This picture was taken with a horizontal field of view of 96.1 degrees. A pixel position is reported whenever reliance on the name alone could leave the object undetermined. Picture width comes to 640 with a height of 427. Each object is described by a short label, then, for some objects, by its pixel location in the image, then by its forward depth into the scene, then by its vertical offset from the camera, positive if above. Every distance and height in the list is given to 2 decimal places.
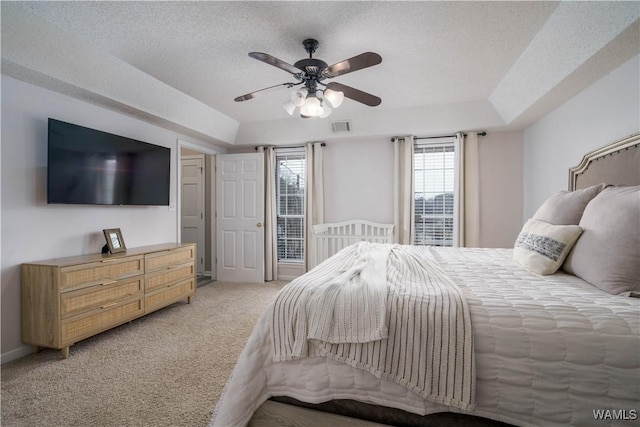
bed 1.03 -0.53
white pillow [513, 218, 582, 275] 1.70 -0.23
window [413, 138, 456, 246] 4.25 +0.25
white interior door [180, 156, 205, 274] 5.32 +0.11
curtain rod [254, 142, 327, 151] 4.77 +1.06
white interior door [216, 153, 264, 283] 4.68 -0.13
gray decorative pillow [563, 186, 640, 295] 1.33 -0.17
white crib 4.39 -0.39
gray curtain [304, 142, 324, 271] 4.58 +0.28
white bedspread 1.01 -0.61
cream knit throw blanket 1.10 -0.50
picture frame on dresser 2.92 -0.34
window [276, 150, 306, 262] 4.85 +0.09
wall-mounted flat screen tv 2.50 +0.41
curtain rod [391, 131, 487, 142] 3.99 +1.07
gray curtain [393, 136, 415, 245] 4.22 +0.28
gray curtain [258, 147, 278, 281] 4.76 -0.13
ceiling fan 1.97 +0.99
